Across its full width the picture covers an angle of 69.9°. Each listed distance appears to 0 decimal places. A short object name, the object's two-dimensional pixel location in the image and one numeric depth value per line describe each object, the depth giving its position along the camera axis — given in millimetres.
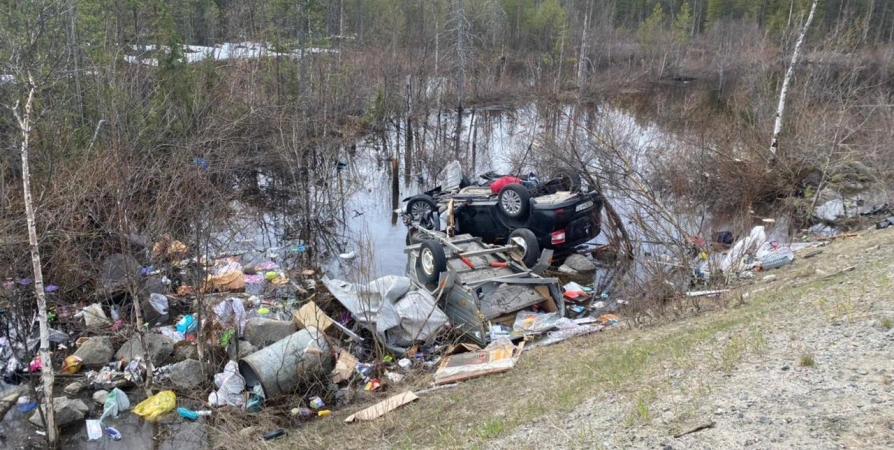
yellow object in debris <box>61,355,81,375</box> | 8648
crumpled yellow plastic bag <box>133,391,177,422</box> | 7731
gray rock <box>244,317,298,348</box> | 9172
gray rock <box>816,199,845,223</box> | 14904
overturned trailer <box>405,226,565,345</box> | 9516
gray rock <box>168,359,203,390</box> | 8305
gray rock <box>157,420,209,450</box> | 7320
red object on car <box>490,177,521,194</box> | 13891
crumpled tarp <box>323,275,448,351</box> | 9164
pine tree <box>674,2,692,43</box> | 49712
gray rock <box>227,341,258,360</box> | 8680
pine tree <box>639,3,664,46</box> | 49750
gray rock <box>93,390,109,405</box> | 8086
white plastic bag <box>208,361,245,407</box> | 7969
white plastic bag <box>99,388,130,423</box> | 7820
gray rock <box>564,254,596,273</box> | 12914
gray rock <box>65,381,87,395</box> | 8281
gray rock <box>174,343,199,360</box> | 8938
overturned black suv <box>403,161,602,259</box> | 12352
